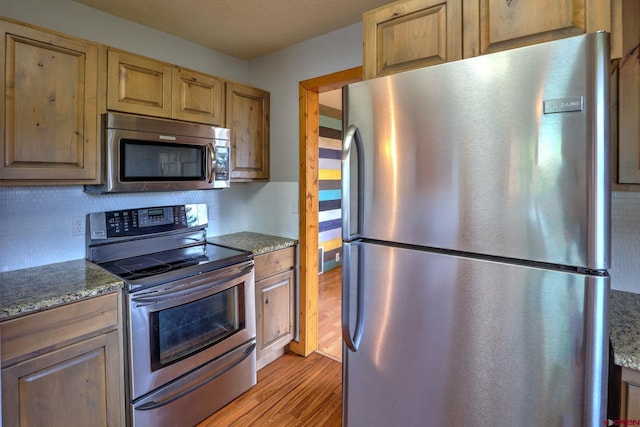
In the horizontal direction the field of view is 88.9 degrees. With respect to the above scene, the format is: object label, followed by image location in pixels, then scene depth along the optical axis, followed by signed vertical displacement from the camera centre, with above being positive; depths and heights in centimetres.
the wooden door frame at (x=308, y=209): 256 -2
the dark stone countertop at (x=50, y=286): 131 -36
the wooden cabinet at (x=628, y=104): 113 +36
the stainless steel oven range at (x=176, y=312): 164 -60
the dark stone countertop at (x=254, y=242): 235 -27
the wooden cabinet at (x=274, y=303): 236 -72
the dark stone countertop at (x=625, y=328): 96 -42
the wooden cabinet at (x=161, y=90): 182 +73
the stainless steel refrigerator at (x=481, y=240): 85 -10
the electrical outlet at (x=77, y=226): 197 -11
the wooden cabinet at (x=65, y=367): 128 -68
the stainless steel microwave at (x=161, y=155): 178 +32
